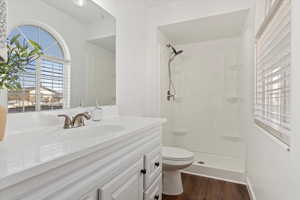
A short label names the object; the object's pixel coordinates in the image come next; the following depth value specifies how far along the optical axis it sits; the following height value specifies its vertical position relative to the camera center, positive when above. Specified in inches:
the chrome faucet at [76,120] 43.5 -5.6
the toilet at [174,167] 69.4 -28.1
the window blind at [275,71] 36.8 +7.8
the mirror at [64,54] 38.6 +14.1
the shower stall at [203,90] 98.9 +6.7
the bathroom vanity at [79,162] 18.8 -9.2
